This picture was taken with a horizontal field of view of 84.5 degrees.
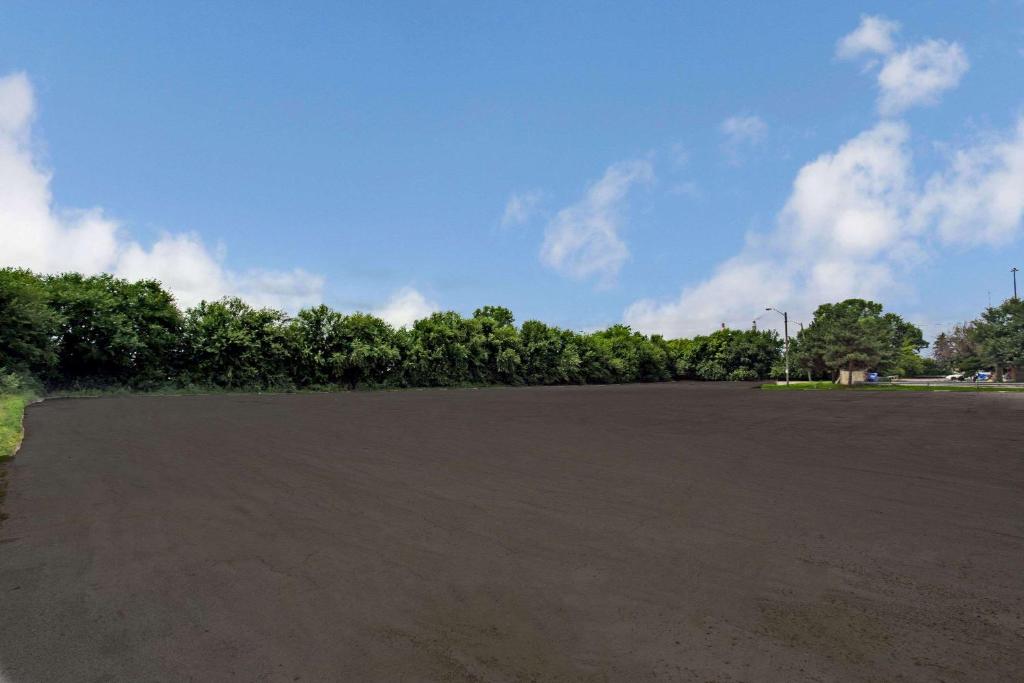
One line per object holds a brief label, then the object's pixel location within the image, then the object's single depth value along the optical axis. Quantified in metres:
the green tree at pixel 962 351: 82.12
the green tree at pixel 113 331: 44.97
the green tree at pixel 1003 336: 65.25
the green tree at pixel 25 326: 37.19
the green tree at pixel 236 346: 51.38
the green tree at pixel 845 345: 68.88
